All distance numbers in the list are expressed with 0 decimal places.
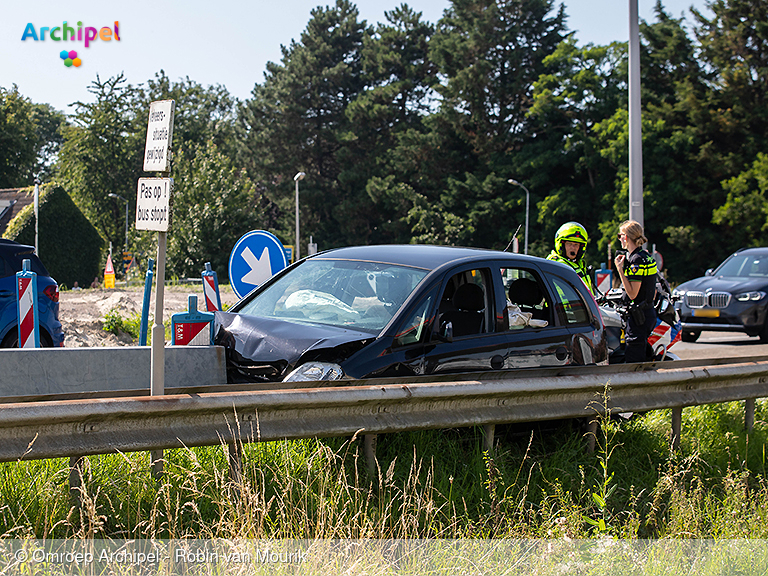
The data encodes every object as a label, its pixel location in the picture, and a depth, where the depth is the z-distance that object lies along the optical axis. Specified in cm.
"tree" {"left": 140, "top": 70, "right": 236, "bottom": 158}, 7931
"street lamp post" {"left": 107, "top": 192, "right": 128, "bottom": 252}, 7088
